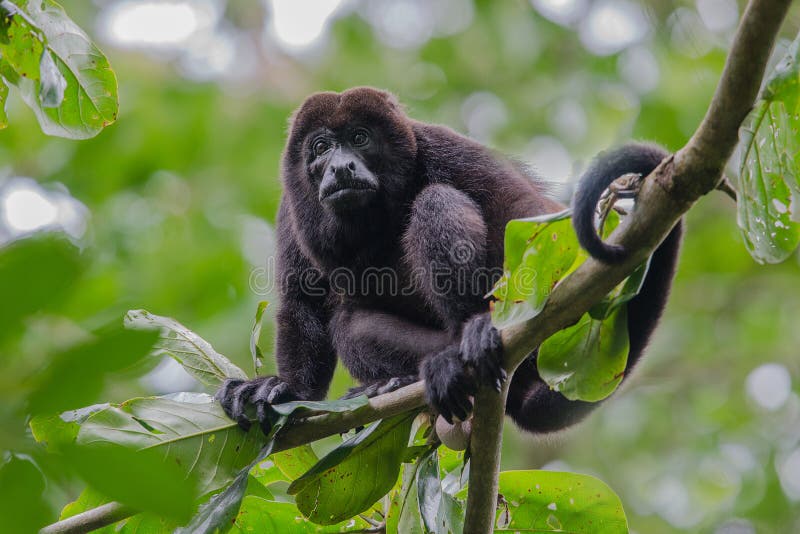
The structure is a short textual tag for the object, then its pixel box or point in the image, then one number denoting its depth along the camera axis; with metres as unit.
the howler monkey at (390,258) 5.88
